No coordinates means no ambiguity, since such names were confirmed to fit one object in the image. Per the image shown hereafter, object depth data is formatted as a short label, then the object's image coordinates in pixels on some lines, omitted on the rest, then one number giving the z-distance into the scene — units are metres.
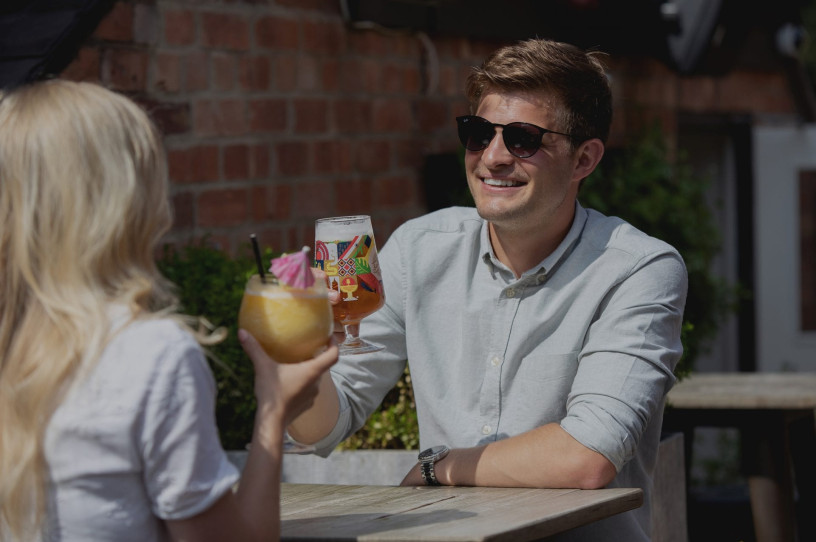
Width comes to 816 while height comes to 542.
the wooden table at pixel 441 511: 1.91
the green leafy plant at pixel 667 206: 5.79
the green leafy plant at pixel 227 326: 3.56
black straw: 2.00
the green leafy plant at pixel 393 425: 3.45
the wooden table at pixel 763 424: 3.93
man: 2.52
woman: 1.67
